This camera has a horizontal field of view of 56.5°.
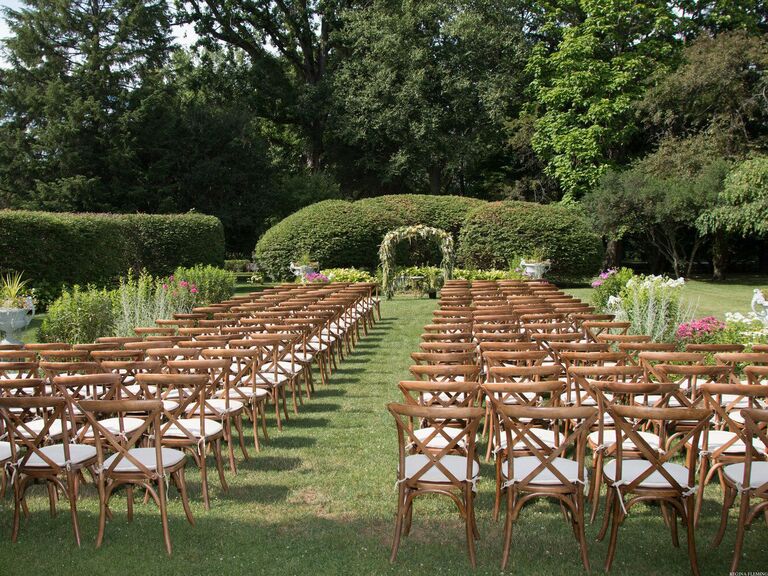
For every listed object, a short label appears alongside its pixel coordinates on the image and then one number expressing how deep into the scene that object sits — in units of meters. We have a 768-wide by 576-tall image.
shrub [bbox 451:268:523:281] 21.19
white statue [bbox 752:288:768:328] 10.13
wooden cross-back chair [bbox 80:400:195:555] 4.34
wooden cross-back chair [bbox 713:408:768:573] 3.98
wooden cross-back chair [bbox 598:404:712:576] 3.97
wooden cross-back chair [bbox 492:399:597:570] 4.09
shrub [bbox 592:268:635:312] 13.84
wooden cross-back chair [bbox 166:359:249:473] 5.64
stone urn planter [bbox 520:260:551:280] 20.36
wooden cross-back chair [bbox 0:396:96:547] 4.45
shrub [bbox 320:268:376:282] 20.66
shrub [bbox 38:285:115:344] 10.66
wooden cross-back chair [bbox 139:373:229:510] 4.91
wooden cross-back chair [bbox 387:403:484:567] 4.13
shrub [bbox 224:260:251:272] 34.91
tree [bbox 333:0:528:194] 32.88
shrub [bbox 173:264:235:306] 15.21
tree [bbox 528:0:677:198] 30.34
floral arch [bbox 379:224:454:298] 20.41
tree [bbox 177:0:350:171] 35.47
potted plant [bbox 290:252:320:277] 21.02
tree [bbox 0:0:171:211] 29.78
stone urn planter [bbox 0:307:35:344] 10.60
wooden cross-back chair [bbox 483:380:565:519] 4.40
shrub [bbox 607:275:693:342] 10.13
